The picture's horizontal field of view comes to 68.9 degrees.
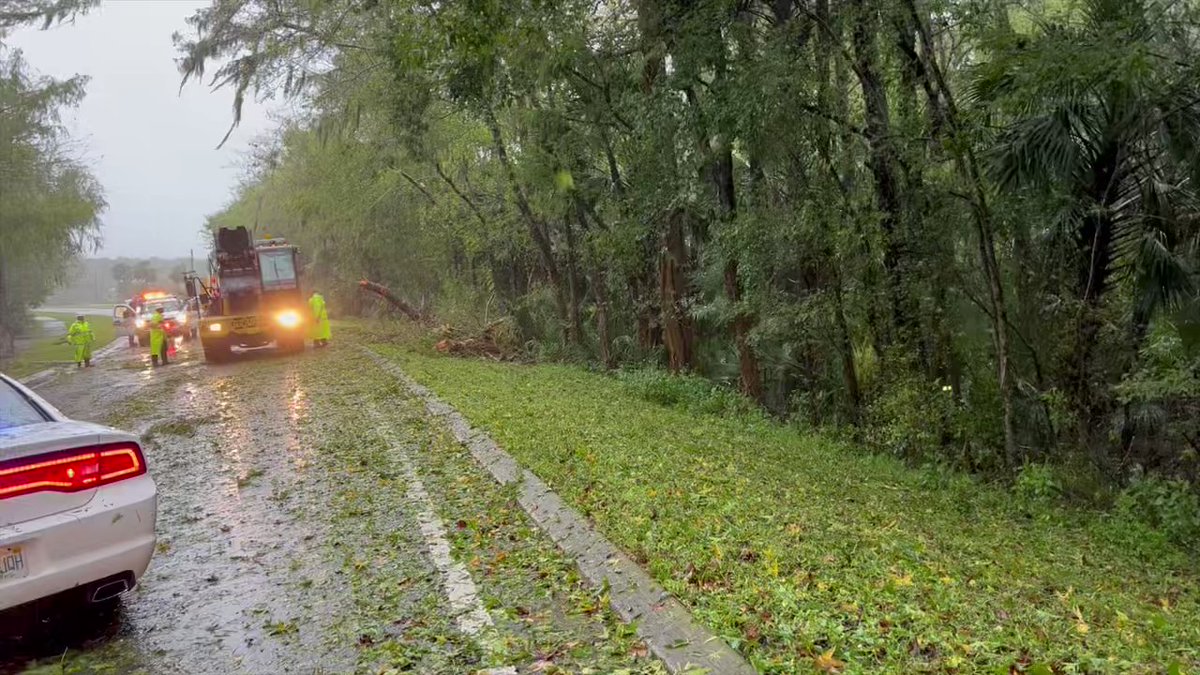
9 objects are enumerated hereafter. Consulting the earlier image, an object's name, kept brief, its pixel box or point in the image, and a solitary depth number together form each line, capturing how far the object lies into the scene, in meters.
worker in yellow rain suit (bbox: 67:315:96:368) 25.42
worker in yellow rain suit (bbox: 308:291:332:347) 24.02
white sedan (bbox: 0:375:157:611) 4.25
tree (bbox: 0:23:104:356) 30.34
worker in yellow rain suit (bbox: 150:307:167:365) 22.84
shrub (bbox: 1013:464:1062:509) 9.67
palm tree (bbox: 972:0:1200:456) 8.57
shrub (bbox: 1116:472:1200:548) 8.63
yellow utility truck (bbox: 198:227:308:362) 22.09
